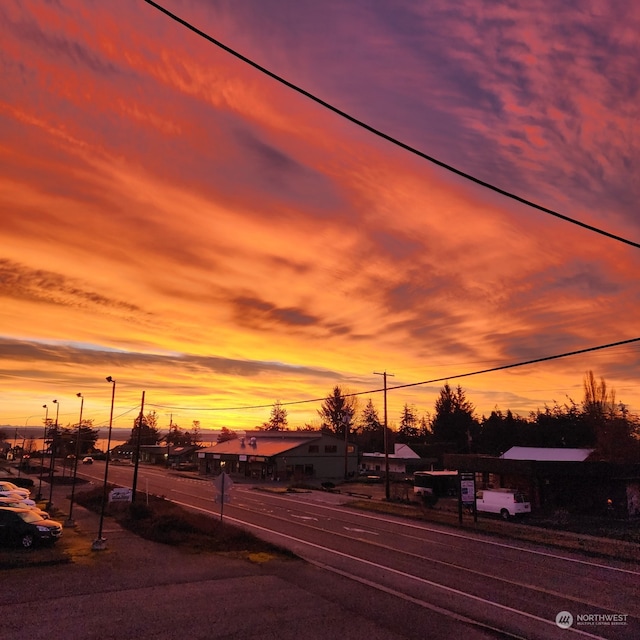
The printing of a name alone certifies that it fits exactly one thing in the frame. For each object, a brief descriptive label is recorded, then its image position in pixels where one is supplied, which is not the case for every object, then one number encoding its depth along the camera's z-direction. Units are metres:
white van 37.03
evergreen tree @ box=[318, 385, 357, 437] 124.88
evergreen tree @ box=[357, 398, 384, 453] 121.45
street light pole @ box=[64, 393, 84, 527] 29.82
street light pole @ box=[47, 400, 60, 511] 37.84
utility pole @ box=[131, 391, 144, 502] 36.25
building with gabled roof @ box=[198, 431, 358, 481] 73.00
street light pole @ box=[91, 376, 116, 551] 23.09
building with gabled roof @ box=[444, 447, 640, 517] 39.91
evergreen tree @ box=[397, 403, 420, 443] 131.16
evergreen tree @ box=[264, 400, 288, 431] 151.98
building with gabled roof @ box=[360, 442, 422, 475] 80.50
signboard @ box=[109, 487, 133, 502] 30.87
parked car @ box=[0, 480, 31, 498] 38.14
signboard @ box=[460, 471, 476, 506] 35.72
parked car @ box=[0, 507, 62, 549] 22.47
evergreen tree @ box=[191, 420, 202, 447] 184.60
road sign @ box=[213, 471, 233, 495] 25.84
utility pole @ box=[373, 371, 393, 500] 48.32
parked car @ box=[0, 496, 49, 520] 27.33
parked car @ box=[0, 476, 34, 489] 55.53
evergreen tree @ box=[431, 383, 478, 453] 104.06
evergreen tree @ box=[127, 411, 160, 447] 159.12
